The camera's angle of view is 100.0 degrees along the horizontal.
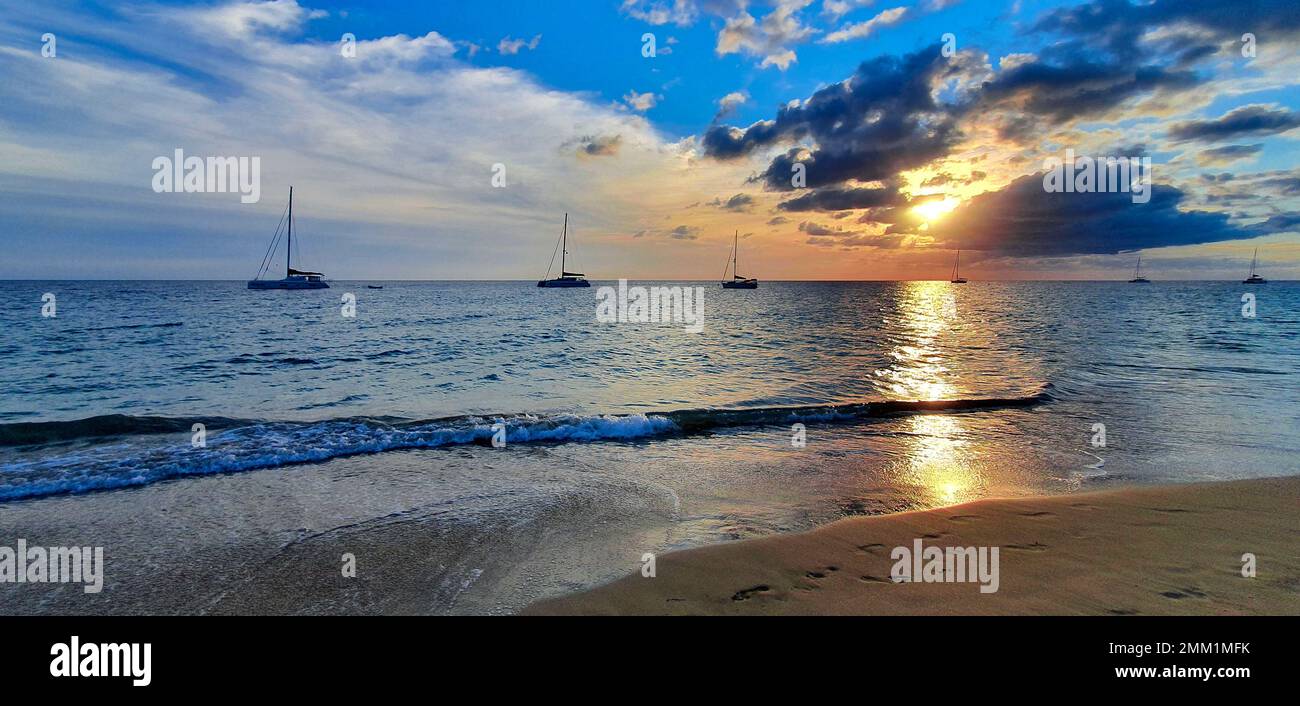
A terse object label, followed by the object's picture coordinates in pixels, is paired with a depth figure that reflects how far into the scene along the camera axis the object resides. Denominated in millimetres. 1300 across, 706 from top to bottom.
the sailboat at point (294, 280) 92688
